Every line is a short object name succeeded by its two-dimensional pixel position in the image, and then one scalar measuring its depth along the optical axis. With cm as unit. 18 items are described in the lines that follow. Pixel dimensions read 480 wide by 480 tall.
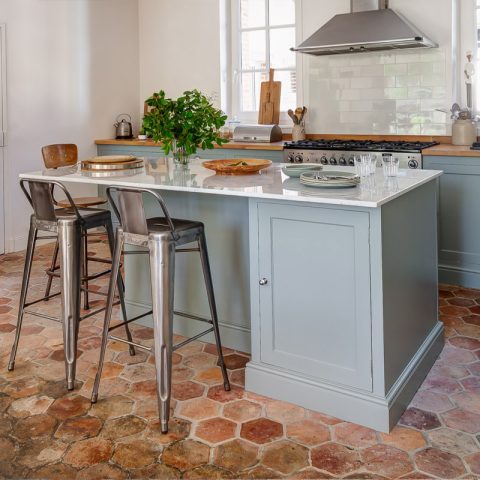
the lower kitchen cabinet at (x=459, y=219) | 401
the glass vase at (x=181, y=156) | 326
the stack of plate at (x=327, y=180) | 235
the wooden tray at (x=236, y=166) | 294
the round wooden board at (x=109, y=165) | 316
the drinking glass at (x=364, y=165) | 264
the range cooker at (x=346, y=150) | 418
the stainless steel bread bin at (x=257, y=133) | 524
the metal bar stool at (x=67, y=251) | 265
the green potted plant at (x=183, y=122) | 305
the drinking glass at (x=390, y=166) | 258
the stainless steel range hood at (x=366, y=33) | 450
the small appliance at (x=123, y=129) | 622
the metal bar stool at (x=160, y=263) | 229
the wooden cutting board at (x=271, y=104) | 568
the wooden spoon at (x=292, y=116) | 541
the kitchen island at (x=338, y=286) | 224
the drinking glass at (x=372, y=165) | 268
